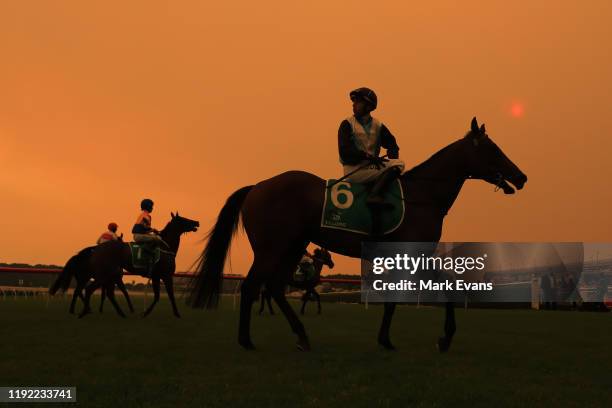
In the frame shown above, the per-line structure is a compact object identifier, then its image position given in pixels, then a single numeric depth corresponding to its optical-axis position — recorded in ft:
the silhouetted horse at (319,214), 24.56
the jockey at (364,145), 25.27
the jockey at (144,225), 45.70
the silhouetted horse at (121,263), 46.03
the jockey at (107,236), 53.06
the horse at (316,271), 57.06
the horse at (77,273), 50.08
